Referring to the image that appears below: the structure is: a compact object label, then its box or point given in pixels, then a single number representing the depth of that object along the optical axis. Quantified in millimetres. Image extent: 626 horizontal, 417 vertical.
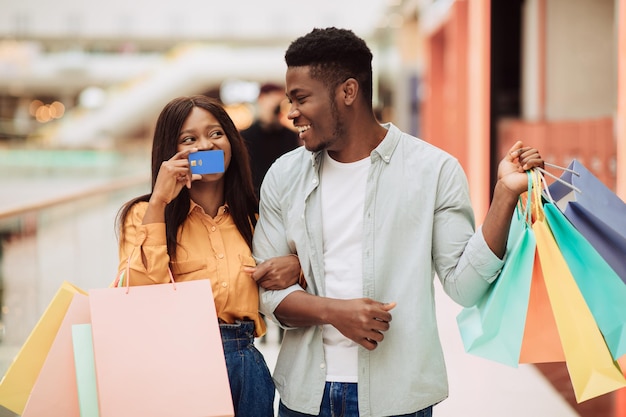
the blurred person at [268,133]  5648
